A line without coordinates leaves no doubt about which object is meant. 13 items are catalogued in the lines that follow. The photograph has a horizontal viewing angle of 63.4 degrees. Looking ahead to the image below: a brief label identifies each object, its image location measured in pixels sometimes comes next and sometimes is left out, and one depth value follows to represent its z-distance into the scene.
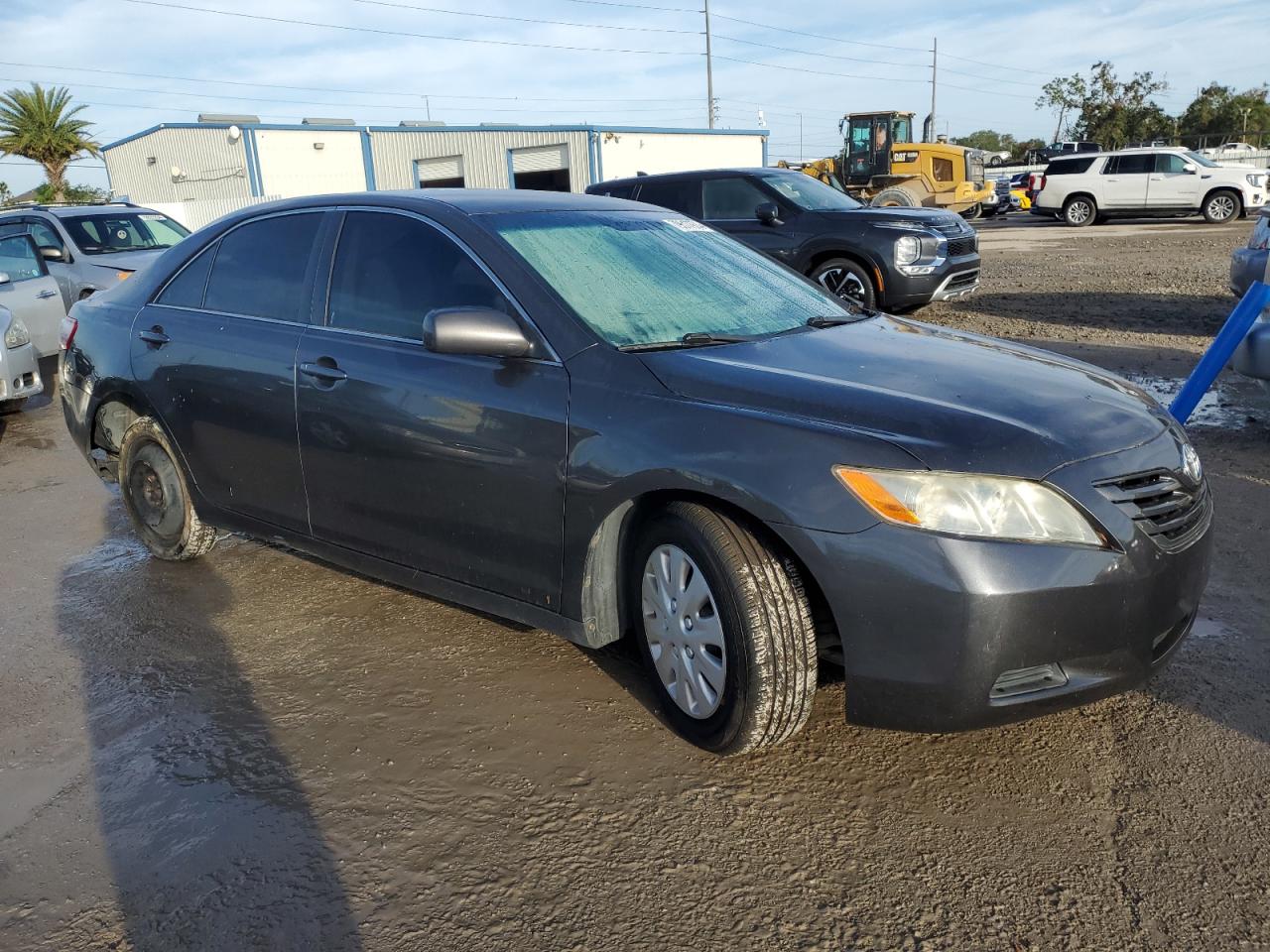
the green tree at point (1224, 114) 58.28
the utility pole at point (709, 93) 49.16
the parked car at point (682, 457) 2.56
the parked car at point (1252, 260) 7.81
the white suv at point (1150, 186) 24.50
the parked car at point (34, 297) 9.59
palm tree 39.50
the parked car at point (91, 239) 11.07
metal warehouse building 32.28
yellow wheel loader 28.45
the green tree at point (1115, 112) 59.47
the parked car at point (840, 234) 10.22
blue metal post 5.40
